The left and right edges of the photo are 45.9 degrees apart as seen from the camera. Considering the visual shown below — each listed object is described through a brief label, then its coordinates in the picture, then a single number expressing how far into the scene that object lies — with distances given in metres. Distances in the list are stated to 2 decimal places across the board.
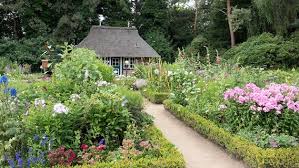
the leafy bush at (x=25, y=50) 24.20
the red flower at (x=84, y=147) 4.67
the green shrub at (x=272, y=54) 19.72
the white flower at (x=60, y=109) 4.77
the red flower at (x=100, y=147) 4.63
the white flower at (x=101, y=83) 6.46
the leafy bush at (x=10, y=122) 4.72
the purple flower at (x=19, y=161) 4.10
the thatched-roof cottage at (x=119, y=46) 23.27
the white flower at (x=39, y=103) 5.18
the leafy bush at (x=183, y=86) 8.76
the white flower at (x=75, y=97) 5.30
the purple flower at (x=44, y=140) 4.51
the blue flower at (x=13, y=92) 4.72
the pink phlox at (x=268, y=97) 5.37
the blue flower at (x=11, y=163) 4.17
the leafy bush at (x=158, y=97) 11.29
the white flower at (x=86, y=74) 6.37
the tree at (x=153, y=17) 29.49
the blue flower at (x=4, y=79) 5.04
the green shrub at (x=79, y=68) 6.55
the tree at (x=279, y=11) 20.44
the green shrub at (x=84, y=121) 4.84
